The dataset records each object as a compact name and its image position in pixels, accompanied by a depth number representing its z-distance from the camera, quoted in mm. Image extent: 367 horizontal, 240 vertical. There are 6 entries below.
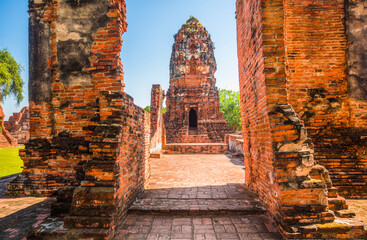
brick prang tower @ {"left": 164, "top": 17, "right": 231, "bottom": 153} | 21906
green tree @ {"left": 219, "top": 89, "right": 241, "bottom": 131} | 40269
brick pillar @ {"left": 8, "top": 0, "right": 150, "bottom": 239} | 4566
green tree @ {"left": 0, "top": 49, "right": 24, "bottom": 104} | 15876
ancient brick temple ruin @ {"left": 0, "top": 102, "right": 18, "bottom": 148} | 18228
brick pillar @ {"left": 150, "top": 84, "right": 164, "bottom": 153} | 14328
